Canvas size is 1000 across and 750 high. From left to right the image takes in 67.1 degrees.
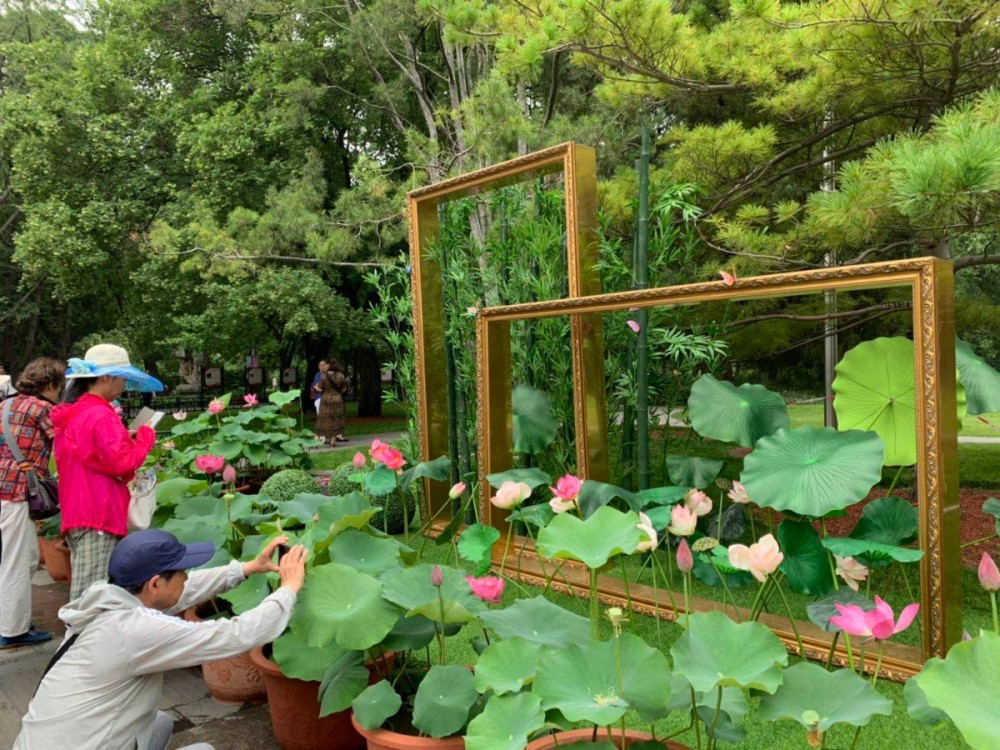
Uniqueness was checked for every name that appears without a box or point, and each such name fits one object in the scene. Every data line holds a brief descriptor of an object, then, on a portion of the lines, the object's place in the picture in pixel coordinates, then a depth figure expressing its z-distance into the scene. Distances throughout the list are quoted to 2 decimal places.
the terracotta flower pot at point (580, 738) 1.52
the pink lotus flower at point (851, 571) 1.94
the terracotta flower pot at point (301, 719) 2.11
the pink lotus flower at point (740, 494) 2.32
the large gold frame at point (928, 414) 2.18
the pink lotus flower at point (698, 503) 2.21
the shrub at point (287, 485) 4.49
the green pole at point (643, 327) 3.48
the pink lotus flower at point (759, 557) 1.63
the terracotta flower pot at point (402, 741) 1.65
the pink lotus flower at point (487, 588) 1.69
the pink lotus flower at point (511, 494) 2.23
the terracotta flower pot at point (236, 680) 2.51
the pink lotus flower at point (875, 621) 1.27
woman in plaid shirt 3.12
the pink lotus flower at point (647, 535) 1.74
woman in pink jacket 2.57
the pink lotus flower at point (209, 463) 3.41
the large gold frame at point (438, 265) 3.42
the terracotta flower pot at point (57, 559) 4.00
